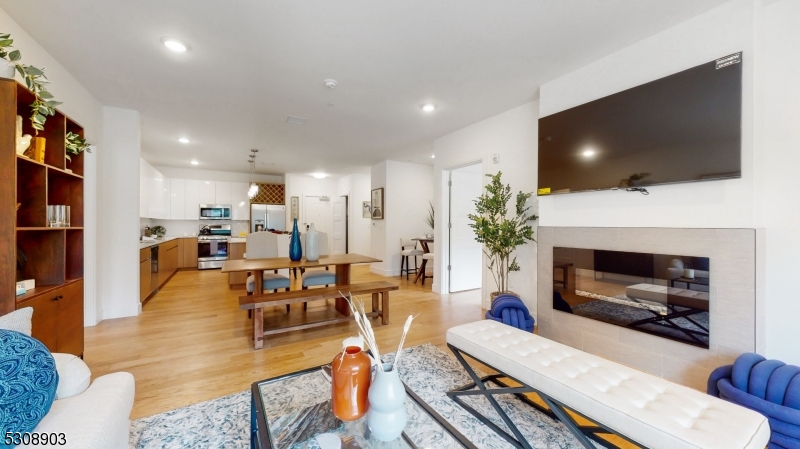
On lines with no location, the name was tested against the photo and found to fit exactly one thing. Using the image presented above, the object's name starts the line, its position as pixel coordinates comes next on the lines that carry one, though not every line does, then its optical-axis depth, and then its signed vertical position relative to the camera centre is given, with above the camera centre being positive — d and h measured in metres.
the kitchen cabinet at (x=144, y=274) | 3.96 -0.71
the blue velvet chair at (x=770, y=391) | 1.37 -0.85
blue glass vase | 3.37 -0.28
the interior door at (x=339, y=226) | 8.84 -0.11
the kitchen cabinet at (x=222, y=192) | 7.48 +0.75
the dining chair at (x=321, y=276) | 3.71 -0.68
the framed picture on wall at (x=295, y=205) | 8.19 +0.46
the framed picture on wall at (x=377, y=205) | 6.55 +0.39
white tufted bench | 1.06 -0.73
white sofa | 1.02 -0.71
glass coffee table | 1.09 -0.80
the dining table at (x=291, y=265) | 2.98 -0.45
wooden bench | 2.73 -0.75
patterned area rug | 1.59 -1.16
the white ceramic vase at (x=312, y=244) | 3.39 -0.25
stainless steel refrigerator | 7.66 +0.13
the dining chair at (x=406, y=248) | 6.30 -0.56
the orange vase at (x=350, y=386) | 1.14 -0.63
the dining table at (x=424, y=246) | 5.70 -0.46
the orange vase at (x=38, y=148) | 1.92 +0.47
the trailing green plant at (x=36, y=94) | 1.61 +0.74
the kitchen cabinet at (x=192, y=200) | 7.13 +0.52
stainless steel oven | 6.96 -0.66
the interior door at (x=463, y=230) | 4.89 -0.12
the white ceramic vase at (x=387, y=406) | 1.07 -0.66
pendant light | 5.96 +0.66
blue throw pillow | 0.95 -0.54
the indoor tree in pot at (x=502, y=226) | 3.29 -0.04
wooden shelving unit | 1.57 -0.08
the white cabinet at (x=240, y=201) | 7.66 +0.54
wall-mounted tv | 1.93 +0.68
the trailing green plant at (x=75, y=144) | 2.26 +0.60
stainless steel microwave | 7.23 +0.25
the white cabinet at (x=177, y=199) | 6.98 +0.53
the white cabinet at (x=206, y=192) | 7.27 +0.73
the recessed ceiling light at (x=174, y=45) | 2.25 +1.36
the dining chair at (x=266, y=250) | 3.62 -0.38
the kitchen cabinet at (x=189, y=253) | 6.88 -0.72
